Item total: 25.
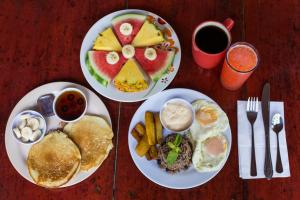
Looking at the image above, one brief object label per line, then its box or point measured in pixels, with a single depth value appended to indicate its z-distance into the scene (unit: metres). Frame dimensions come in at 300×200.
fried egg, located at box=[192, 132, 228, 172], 1.27
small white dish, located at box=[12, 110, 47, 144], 1.33
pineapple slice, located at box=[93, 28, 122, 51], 1.46
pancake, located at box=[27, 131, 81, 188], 1.28
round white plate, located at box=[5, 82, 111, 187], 1.30
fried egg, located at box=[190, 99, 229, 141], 1.31
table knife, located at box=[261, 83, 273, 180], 1.29
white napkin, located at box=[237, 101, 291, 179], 1.30
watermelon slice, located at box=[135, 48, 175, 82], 1.40
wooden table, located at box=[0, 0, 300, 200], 1.32
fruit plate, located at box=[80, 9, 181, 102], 1.38
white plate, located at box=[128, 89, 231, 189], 1.26
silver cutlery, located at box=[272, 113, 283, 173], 1.35
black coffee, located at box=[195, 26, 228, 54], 1.30
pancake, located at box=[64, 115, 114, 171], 1.30
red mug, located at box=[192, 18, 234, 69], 1.29
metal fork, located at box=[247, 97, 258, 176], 1.35
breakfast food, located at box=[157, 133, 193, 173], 1.27
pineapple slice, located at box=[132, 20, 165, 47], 1.44
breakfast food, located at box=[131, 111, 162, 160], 1.30
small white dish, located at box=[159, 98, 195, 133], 1.31
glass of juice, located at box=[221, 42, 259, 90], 1.27
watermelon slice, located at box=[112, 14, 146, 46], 1.48
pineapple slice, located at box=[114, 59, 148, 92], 1.39
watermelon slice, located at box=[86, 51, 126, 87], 1.41
